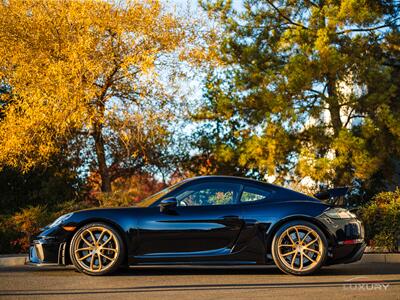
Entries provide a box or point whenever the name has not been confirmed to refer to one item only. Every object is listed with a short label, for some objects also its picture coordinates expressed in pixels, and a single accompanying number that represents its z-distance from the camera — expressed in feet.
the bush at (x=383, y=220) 42.68
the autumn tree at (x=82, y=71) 65.51
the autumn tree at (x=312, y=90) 64.03
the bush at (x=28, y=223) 51.90
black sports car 30.22
